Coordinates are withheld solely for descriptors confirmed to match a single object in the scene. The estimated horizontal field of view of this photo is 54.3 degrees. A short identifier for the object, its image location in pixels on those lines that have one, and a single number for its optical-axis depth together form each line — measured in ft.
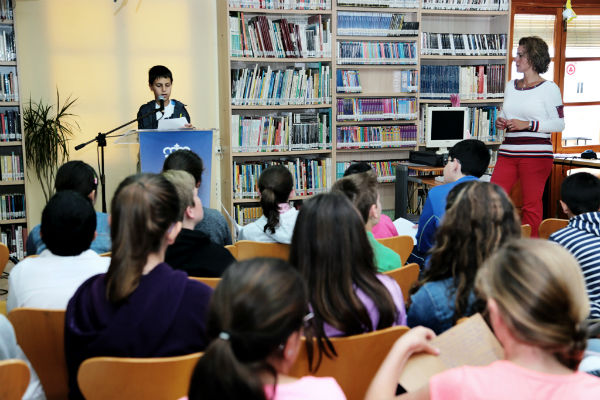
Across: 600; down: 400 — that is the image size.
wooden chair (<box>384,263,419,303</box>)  6.79
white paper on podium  13.42
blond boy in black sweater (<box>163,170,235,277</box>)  7.15
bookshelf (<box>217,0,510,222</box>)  17.03
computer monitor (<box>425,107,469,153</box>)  18.08
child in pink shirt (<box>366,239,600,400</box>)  3.39
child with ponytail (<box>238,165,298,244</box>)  9.43
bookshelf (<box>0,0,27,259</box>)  15.49
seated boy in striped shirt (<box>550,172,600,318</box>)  7.09
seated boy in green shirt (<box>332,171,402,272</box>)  7.44
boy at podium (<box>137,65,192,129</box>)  14.78
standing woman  14.11
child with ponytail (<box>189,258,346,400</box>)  2.97
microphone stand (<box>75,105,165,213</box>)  13.51
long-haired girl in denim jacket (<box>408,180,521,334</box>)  5.65
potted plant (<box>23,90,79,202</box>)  16.05
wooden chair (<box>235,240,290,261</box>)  8.74
